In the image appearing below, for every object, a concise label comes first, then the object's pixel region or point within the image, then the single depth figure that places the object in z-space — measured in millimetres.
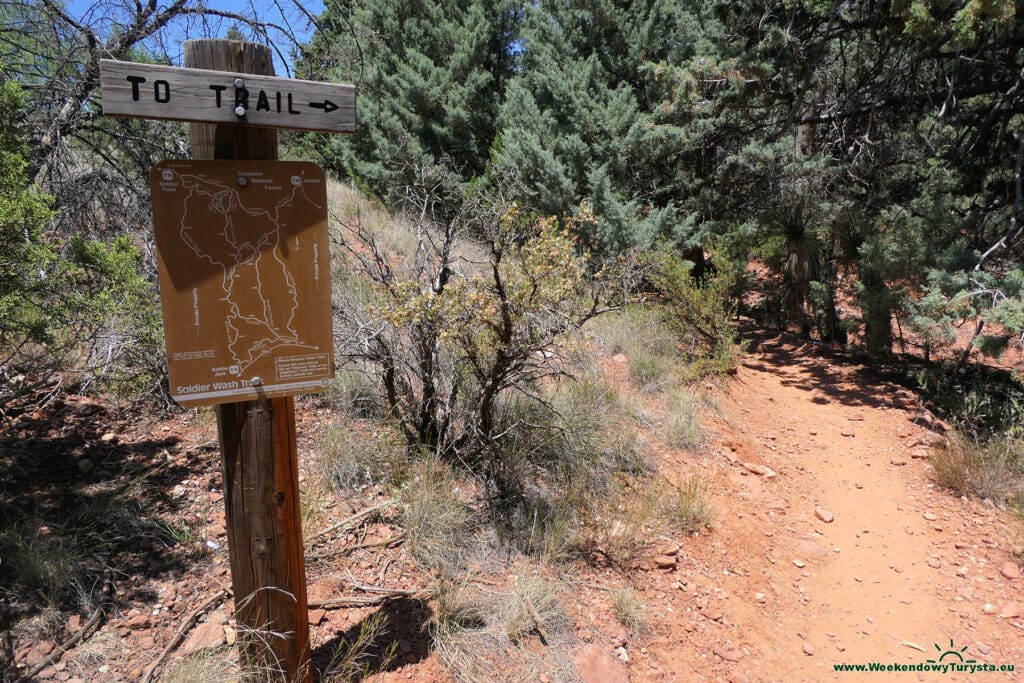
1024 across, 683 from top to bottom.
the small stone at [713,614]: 3785
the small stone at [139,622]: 2947
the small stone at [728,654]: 3512
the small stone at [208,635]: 2816
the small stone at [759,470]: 5566
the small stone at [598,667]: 3162
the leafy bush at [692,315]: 7543
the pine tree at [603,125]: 8516
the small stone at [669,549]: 4137
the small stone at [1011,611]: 4012
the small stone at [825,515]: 5027
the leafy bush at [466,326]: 3809
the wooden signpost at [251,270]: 2059
